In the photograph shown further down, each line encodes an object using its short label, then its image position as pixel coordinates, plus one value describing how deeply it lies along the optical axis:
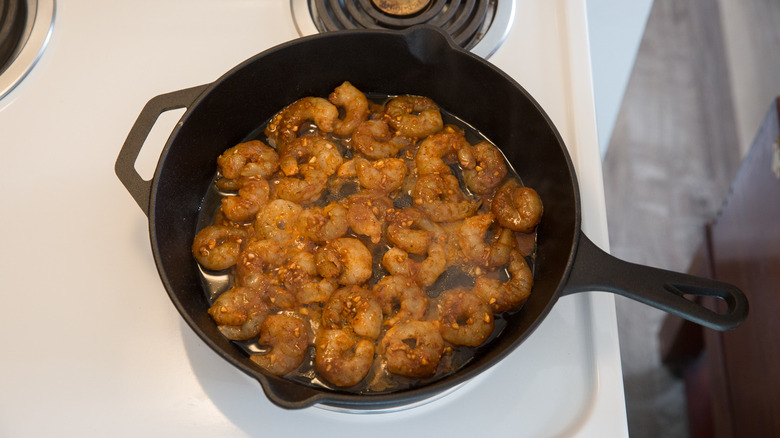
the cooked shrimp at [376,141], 1.20
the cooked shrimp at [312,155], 1.18
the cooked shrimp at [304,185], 1.16
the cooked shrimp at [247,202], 1.15
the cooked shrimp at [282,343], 1.01
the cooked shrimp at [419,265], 1.08
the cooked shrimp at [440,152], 1.18
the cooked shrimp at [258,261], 1.09
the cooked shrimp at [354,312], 1.03
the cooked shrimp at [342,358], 0.99
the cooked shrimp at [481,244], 1.10
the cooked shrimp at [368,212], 1.12
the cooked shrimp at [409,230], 1.10
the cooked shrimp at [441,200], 1.14
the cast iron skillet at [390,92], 0.91
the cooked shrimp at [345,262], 1.08
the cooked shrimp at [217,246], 1.11
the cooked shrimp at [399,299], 1.05
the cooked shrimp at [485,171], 1.18
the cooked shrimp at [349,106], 1.22
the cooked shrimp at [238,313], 1.05
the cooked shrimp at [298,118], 1.22
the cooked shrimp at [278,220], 1.12
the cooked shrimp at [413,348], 1.00
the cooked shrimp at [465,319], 1.03
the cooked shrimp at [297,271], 1.09
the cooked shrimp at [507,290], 1.06
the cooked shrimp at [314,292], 1.07
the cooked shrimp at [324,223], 1.12
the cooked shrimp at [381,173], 1.16
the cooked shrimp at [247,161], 1.18
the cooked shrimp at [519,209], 1.11
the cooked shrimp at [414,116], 1.21
